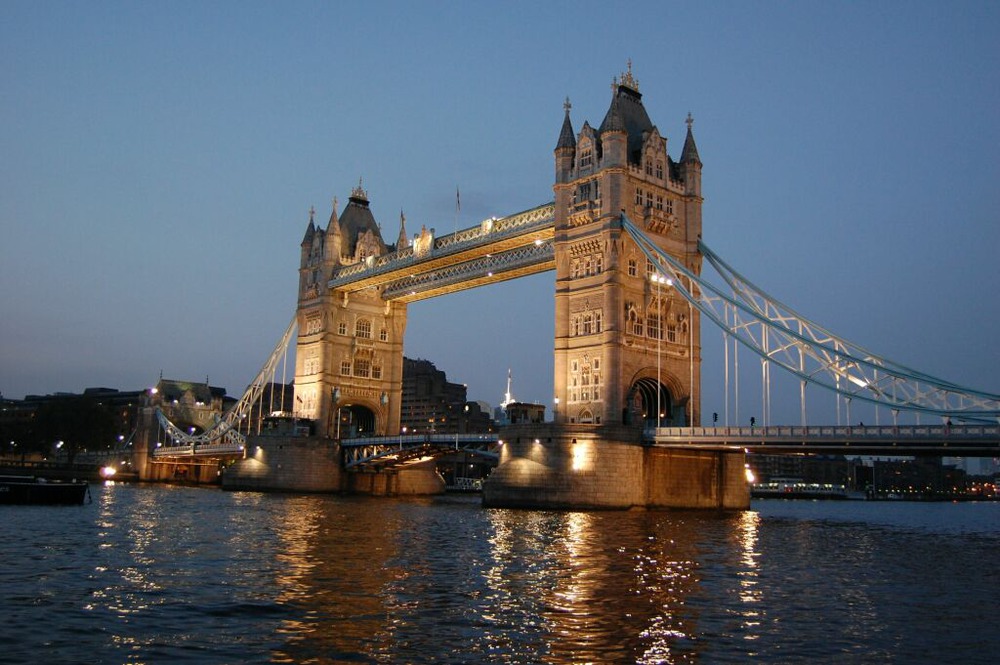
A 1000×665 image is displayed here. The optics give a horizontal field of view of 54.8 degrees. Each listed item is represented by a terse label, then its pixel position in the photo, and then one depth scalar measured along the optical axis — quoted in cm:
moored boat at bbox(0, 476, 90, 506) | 5344
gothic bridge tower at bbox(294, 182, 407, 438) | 8719
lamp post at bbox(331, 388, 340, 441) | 8656
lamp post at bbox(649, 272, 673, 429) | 6153
